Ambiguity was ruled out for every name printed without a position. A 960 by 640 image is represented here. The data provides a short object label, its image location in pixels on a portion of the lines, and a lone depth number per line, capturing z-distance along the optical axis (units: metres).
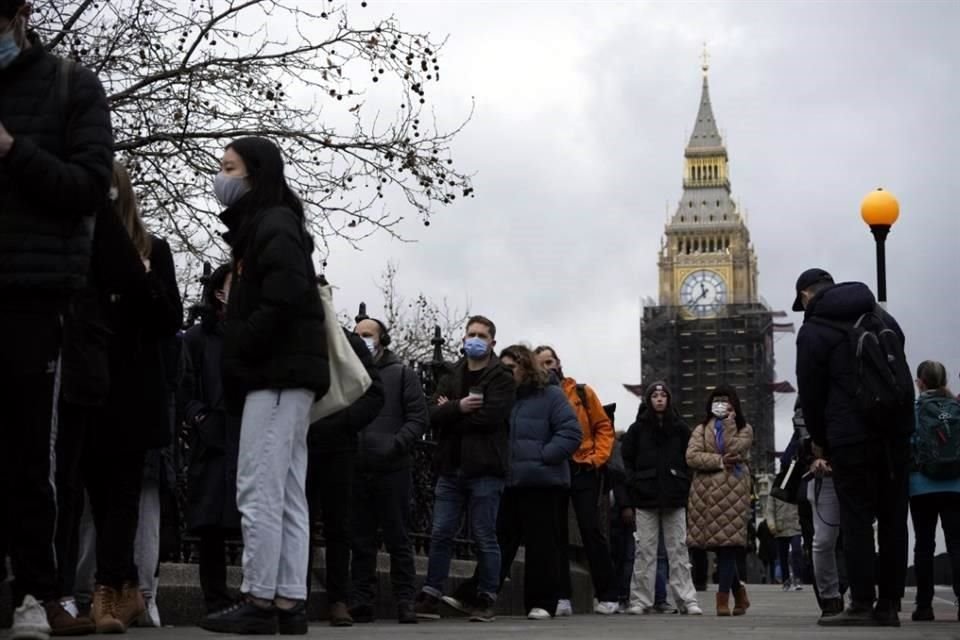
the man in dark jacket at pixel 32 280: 6.15
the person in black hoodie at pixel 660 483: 14.66
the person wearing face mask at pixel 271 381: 7.61
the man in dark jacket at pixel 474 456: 11.79
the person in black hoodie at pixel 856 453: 10.05
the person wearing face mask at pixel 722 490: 14.40
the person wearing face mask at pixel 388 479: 11.32
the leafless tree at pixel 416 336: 48.72
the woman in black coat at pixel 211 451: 9.01
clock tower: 181.38
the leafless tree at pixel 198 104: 16.44
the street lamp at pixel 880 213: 17.64
